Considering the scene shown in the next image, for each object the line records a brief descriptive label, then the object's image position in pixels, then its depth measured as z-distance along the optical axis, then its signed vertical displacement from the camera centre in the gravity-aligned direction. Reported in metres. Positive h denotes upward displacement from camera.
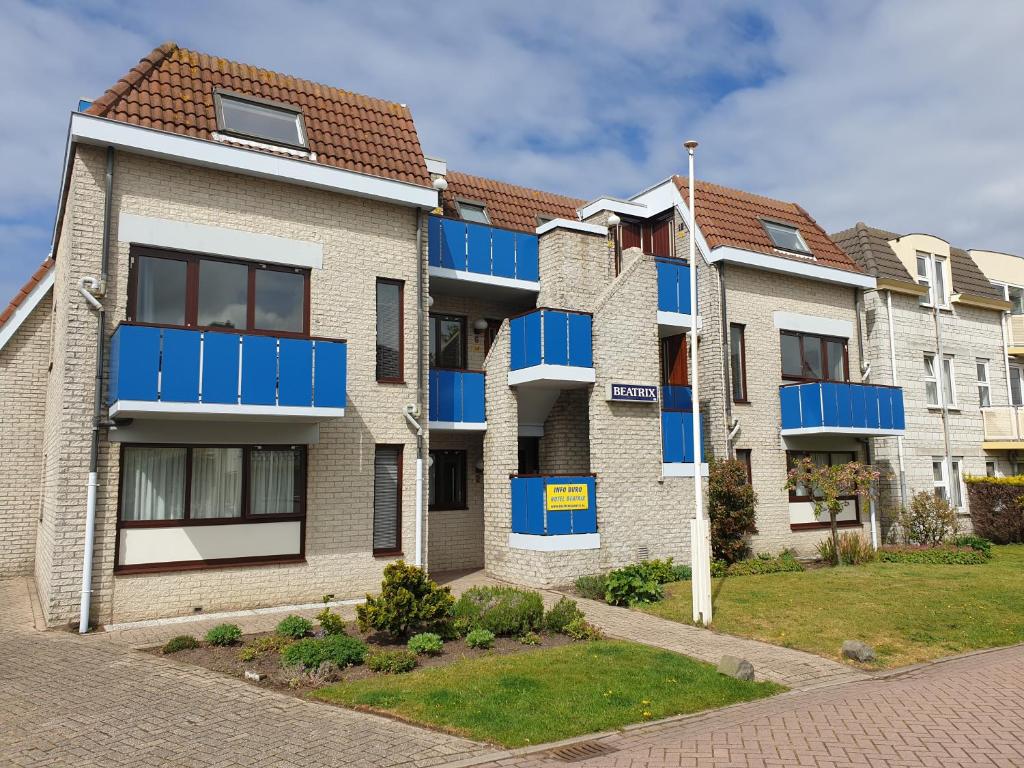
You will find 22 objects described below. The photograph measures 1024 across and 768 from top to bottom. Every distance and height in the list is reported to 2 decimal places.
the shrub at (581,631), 11.20 -2.08
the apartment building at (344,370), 12.20 +2.34
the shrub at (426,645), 10.16 -2.04
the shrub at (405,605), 10.52 -1.59
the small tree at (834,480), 18.41 +0.13
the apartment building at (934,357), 23.30 +4.06
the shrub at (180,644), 10.19 -2.01
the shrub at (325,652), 9.23 -1.97
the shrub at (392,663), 9.34 -2.09
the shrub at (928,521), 21.58 -1.04
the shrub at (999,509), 23.59 -0.80
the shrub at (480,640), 10.61 -2.06
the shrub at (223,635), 10.46 -1.94
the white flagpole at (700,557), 12.26 -1.13
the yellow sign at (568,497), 15.69 -0.18
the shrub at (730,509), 17.58 -0.53
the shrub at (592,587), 14.52 -1.88
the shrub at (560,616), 11.46 -1.91
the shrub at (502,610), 11.25 -1.81
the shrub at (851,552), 18.83 -1.64
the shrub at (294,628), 10.70 -1.89
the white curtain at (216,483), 12.97 +0.15
